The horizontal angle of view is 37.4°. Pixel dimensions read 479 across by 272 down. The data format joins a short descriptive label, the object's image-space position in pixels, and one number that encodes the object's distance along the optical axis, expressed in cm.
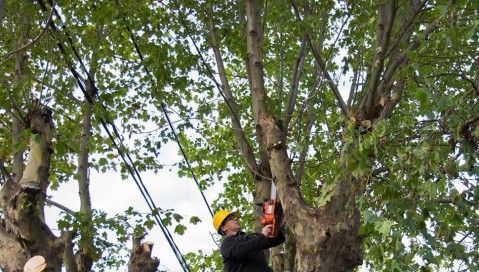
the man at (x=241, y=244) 587
